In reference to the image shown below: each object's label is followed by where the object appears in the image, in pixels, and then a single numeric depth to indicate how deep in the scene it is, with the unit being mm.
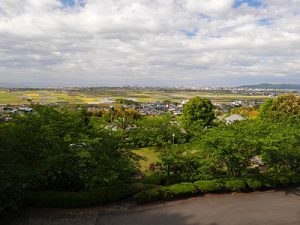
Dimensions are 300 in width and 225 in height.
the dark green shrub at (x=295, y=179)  13891
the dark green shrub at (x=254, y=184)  13077
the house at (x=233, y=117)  34773
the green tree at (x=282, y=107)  29647
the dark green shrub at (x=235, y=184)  12827
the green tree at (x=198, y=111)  29117
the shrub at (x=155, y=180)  13731
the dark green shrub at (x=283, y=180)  13663
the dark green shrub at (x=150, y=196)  11591
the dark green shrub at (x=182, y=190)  12093
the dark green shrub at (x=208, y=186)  12603
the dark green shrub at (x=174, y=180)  13560
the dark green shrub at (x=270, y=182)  13346
